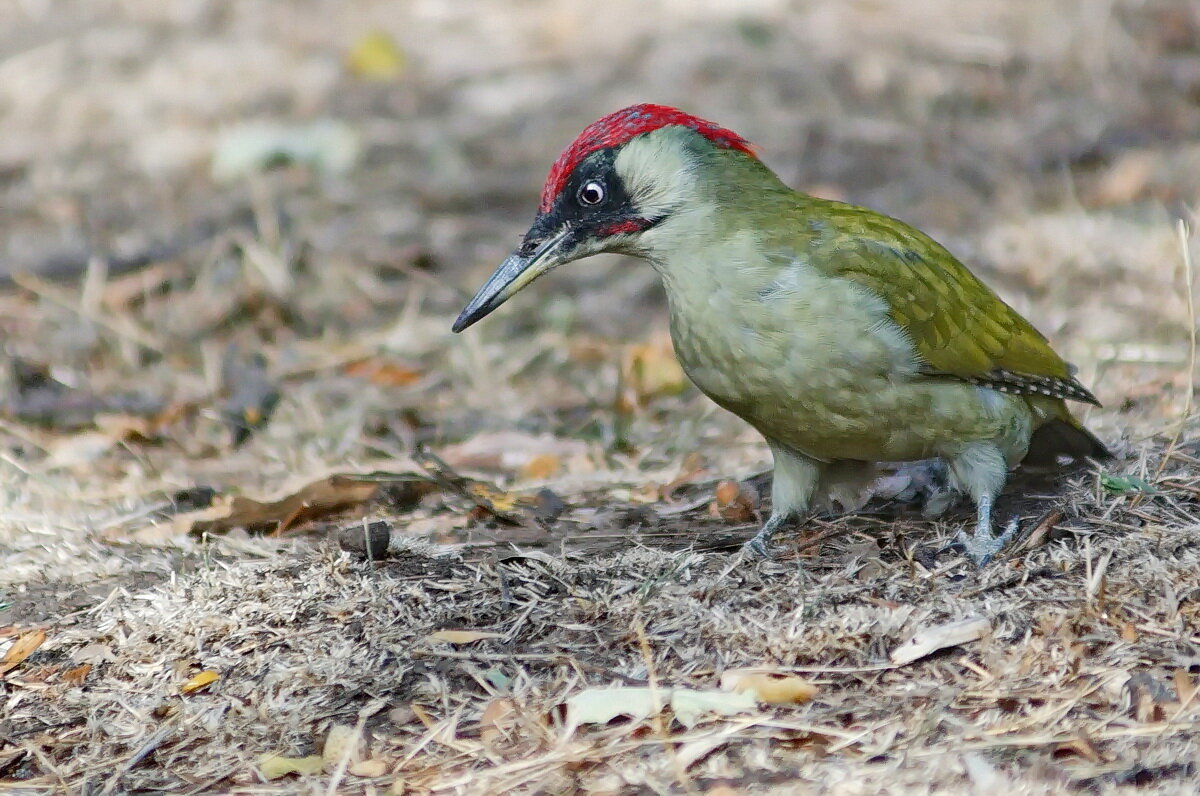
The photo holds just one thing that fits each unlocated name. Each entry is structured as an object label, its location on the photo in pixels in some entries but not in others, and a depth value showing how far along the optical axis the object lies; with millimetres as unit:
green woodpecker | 6914
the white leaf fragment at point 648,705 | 5543
